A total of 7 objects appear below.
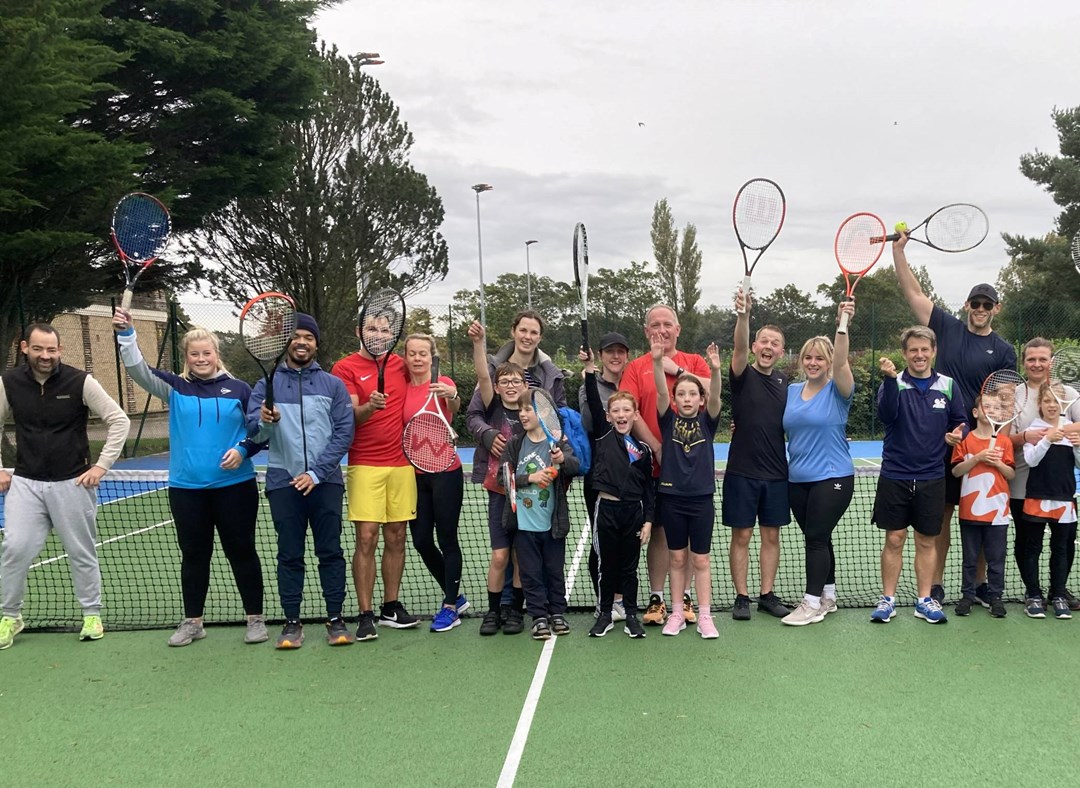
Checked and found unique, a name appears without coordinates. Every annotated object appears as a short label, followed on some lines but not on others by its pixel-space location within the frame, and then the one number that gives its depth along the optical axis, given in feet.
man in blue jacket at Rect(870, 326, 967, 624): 14.28
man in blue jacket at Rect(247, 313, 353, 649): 13.62
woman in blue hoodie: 13.67
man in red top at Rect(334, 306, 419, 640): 14.11
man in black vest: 14.11
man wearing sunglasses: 14.74
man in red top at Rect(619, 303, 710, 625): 14.11
